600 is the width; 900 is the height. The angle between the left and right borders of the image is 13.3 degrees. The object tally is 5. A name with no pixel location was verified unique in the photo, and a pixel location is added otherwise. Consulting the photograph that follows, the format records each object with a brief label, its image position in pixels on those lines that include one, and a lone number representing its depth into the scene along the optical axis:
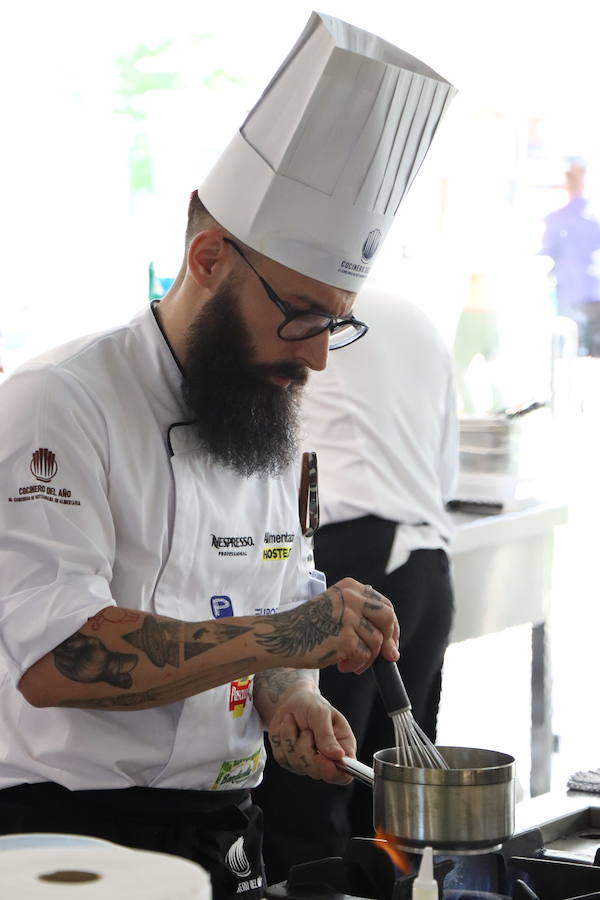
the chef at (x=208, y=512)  2.71
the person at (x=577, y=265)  8.59
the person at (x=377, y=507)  4.68
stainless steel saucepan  2.43
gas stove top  2.52
